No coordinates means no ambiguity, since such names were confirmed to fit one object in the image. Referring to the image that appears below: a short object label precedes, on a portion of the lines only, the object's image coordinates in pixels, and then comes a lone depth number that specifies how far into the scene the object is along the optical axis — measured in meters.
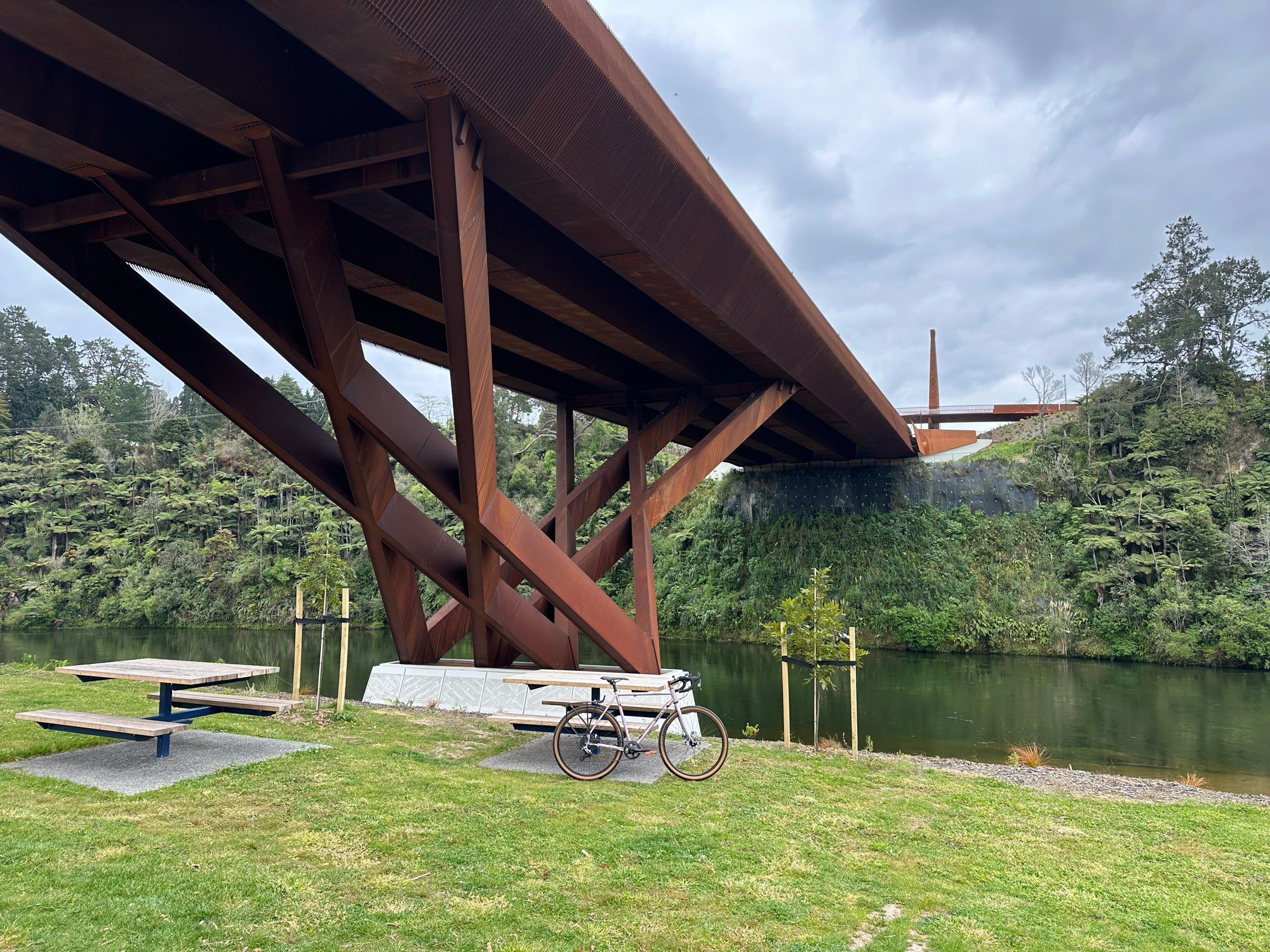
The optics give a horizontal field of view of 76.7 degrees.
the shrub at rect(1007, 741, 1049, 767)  10.22
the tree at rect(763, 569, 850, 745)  9.35
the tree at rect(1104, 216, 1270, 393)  29.23
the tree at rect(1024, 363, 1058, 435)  36.75
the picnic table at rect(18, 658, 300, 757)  5.72
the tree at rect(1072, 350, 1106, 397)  32.28
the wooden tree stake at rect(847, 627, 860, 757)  8.52
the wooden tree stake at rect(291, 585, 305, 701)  9.81
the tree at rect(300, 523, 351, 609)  11.41
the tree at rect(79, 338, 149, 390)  72.81
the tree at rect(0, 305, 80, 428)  61.47
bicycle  6.68
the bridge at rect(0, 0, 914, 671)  5.18
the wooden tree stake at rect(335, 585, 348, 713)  9.35
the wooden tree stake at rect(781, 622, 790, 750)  8.98
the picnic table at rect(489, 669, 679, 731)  6.81
